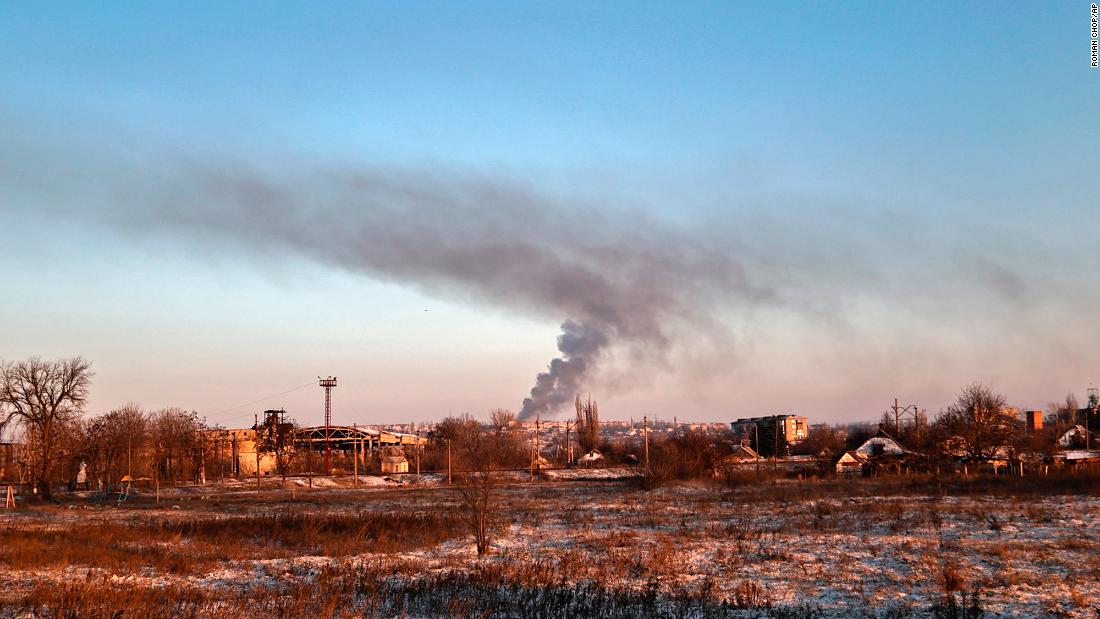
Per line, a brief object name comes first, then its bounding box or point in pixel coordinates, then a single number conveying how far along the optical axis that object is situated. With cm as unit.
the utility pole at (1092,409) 8205
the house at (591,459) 8506
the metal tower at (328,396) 6925
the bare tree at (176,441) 6519
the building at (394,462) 8106
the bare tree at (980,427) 5353
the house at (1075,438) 8774
